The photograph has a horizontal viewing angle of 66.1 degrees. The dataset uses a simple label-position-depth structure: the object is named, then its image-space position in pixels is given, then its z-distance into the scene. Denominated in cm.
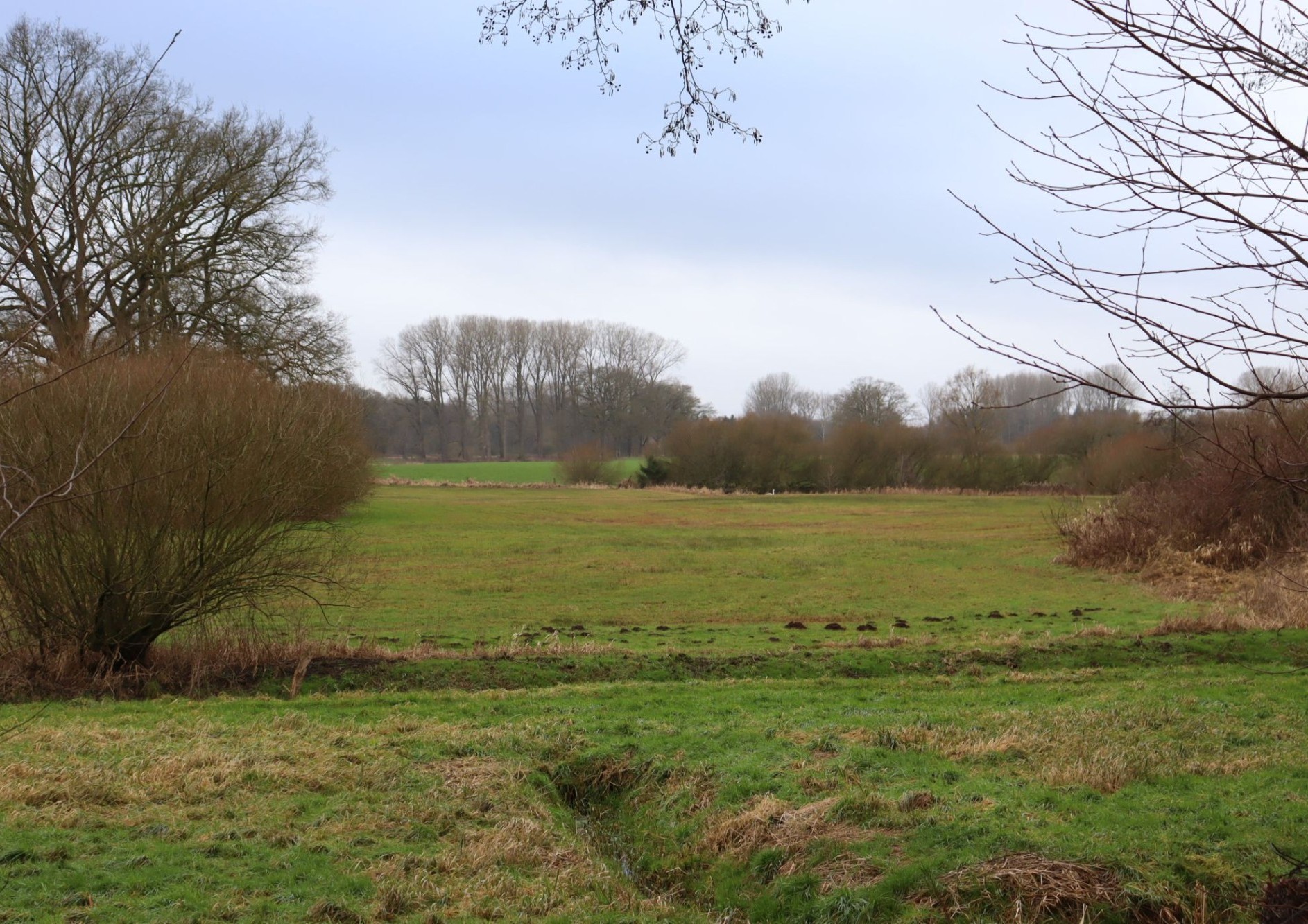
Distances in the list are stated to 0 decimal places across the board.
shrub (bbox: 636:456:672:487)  6819
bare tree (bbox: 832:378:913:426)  7606
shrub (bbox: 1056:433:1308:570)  2288
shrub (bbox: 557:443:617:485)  6838
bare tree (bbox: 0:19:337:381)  2650
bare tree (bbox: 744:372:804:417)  10231
